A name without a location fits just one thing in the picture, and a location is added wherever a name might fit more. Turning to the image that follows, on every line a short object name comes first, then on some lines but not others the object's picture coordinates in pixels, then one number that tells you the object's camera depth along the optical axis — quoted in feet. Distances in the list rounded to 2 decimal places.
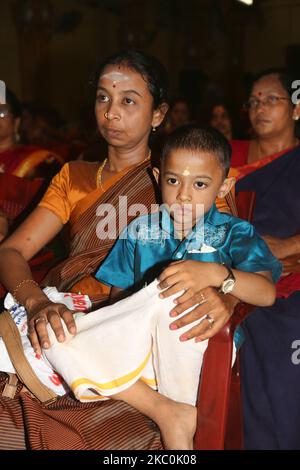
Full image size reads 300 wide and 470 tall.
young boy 4.48
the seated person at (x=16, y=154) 9.69
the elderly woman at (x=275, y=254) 5.58
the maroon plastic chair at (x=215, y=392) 4.43
